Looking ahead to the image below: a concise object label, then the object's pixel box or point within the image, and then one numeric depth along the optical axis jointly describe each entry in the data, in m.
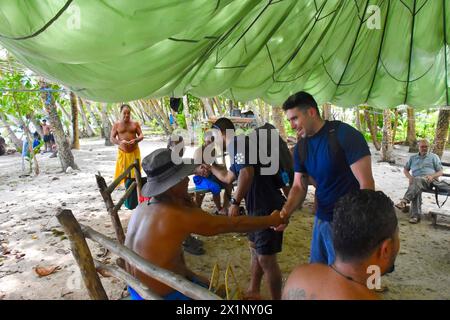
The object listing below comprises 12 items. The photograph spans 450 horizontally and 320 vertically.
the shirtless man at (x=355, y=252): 1.25
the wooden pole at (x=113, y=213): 3.98
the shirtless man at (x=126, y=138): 6.24
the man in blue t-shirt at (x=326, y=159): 2.31
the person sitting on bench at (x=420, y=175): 5.65
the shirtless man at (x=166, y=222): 1.94
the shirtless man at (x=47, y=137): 15.87
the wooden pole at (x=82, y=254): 1.99
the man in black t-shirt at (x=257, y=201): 2.92
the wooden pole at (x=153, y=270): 1.44
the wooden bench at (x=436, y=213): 5.18
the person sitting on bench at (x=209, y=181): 5.17
